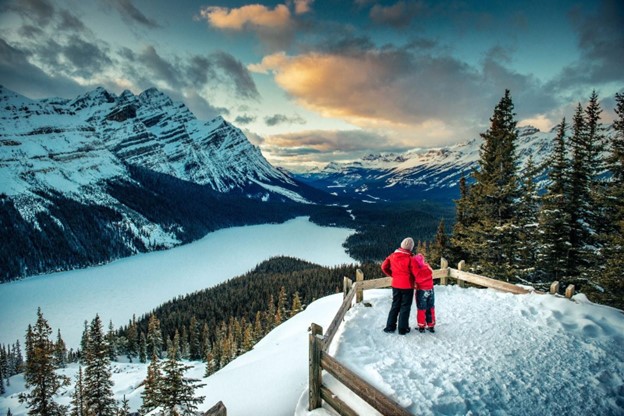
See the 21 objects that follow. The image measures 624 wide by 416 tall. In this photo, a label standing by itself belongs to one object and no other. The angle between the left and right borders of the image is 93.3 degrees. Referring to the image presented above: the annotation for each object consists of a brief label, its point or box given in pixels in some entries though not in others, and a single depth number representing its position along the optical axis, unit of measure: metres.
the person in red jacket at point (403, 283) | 8.05
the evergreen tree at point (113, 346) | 58.47
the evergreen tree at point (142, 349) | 61.26
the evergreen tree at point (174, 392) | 9.83
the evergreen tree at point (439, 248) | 29.75
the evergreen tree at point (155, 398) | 10.06
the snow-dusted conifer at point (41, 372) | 18.33
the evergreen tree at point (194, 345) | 59.91
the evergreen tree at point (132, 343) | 62.28
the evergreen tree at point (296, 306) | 48.33
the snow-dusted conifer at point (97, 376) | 18.88
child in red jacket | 8.09
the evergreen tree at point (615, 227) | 14.39
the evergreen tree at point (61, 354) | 56.88
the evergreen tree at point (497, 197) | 18.52
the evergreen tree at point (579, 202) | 17.91
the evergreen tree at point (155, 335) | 56.55
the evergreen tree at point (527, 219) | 18.33
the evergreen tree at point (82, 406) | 18.75
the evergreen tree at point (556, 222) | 18.02
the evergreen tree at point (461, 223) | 21.70
